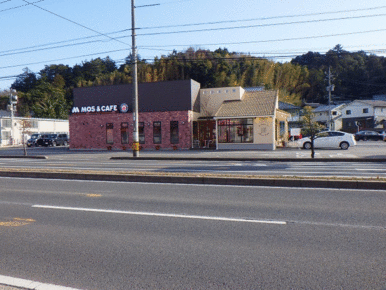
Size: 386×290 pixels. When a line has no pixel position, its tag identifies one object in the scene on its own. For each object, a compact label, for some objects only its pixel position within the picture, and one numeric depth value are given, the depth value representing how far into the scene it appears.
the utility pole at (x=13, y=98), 34.75
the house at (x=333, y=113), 66.06
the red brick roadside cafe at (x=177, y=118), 30.34
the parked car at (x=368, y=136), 44.52
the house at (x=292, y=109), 60.94
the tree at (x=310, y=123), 19.42
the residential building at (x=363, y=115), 61.14
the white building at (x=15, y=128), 51.53
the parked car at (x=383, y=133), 42.44
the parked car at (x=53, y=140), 45.47
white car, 26.83
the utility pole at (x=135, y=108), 21.77
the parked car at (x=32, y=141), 45.66
